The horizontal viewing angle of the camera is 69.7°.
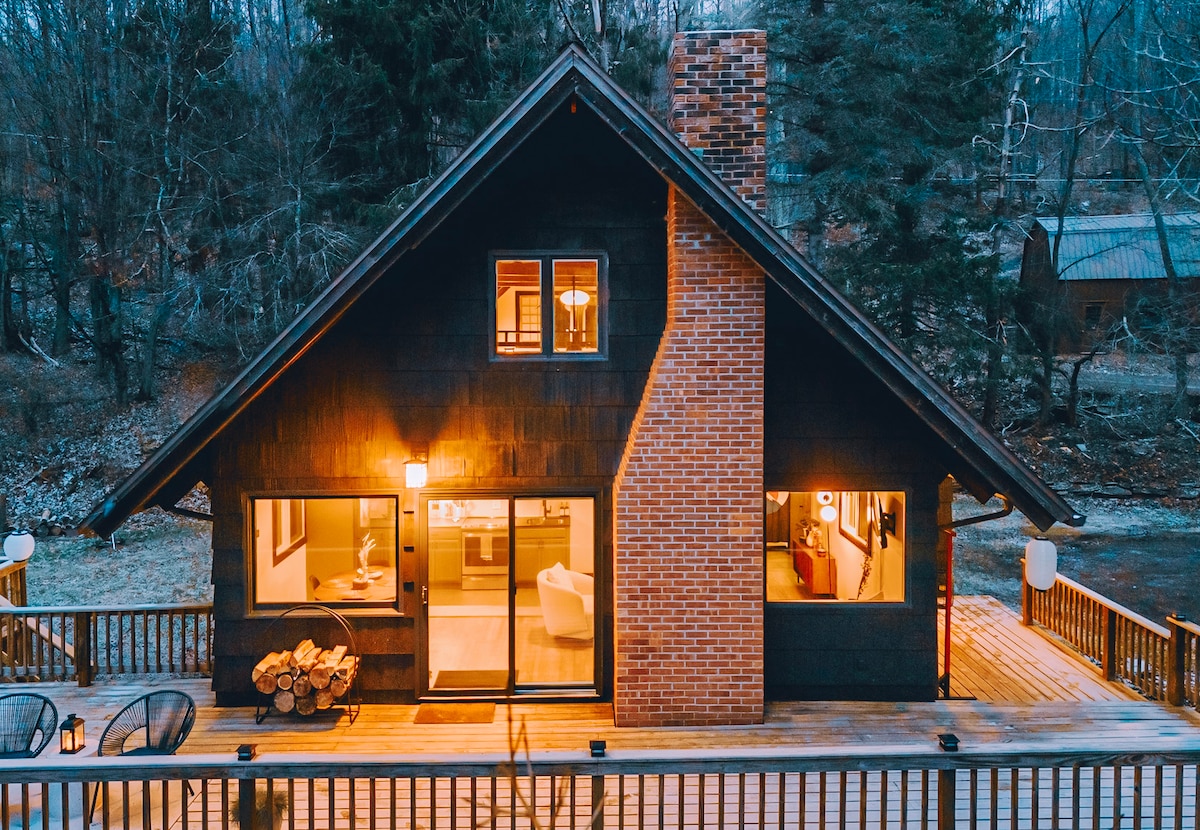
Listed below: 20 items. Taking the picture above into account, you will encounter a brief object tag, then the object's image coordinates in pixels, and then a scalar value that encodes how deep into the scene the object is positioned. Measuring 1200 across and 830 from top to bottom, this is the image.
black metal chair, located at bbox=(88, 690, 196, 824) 6.48
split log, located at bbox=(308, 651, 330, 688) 7.86
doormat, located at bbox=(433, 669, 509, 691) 8.47
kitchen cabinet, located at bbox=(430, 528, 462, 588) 8.43
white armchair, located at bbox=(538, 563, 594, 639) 8.47
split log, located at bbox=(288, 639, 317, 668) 7.91
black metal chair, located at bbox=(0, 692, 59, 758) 6.59
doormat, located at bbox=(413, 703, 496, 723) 7.96
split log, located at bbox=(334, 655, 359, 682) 7.91
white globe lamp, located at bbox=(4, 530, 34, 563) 9.55
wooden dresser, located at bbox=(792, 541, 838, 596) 8.46
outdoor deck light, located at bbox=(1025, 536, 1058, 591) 9.20
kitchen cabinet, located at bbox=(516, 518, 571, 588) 8.39
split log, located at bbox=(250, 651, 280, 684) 7.83
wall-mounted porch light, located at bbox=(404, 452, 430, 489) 8.01
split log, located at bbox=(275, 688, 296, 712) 7.84
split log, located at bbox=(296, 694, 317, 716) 7.90
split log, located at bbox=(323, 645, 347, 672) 7.92
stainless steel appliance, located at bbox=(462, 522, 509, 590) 8.41
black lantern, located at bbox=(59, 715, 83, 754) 6.59
